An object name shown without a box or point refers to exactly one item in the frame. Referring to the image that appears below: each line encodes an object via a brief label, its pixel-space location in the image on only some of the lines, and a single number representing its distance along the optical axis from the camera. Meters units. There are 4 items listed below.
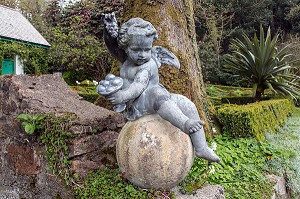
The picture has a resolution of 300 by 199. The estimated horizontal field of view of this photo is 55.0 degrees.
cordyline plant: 7.39
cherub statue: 2.31
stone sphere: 2.39
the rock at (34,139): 3.03
